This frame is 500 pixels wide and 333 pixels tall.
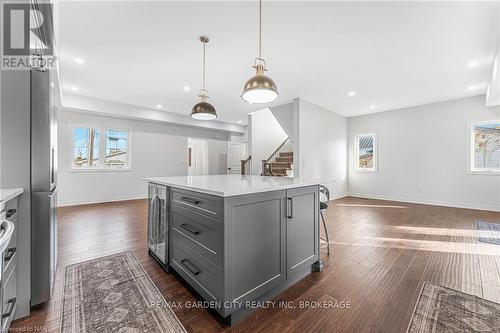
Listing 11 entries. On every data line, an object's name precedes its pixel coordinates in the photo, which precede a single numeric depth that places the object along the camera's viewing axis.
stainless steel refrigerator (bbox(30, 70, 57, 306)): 1.58
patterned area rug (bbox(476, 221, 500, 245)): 3.09
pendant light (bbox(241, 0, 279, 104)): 1.91
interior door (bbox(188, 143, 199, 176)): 8.66
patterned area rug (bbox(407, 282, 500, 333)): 1.45
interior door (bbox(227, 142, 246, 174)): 8.99
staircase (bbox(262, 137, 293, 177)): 6.68
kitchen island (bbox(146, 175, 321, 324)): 1.46
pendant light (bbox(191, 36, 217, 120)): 2.83
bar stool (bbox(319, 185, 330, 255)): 2.60
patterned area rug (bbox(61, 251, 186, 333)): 1.45
